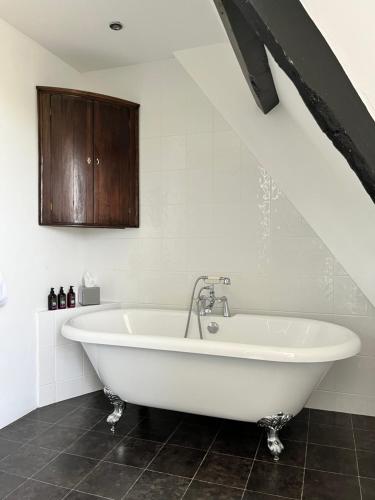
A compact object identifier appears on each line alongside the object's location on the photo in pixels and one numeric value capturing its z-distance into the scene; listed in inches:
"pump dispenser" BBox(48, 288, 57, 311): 113.8
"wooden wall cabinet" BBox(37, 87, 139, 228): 111.9
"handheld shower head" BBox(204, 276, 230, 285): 111.6
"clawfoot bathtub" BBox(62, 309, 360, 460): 79.0
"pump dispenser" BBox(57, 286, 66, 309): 116.6
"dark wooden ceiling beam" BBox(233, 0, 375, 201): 30.4
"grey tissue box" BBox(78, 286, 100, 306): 122.5
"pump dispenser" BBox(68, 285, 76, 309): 119.4
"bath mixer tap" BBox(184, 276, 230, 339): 113.0
